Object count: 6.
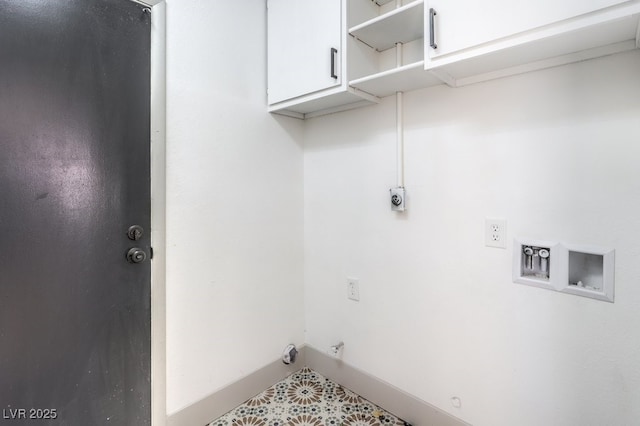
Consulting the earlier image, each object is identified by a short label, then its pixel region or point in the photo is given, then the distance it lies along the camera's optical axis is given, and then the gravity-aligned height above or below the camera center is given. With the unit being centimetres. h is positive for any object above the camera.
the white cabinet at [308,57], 140 +78
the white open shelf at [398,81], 124 +60
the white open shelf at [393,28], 125 +84
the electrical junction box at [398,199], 149 +6
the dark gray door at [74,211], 101 +0
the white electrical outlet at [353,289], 173 -46
